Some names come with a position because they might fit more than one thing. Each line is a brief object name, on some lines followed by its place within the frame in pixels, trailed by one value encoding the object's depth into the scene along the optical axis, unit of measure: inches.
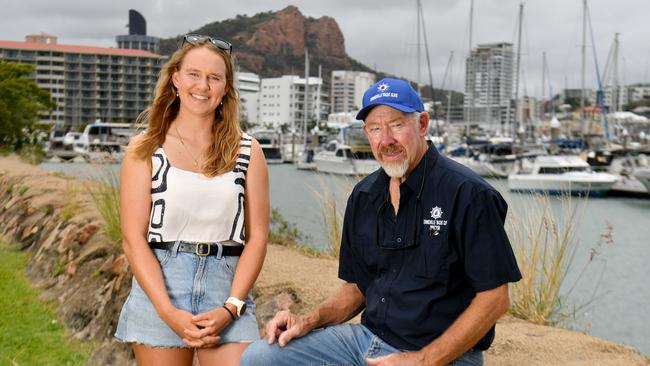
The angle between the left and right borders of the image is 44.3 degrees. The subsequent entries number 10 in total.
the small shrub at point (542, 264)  223.5
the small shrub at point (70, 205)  325.1
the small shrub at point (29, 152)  809.2
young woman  118.6
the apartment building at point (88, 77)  4052.7
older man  104.0
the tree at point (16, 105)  1221.1
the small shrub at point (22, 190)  422.3
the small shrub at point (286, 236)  314.8
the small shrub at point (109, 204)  267.3
